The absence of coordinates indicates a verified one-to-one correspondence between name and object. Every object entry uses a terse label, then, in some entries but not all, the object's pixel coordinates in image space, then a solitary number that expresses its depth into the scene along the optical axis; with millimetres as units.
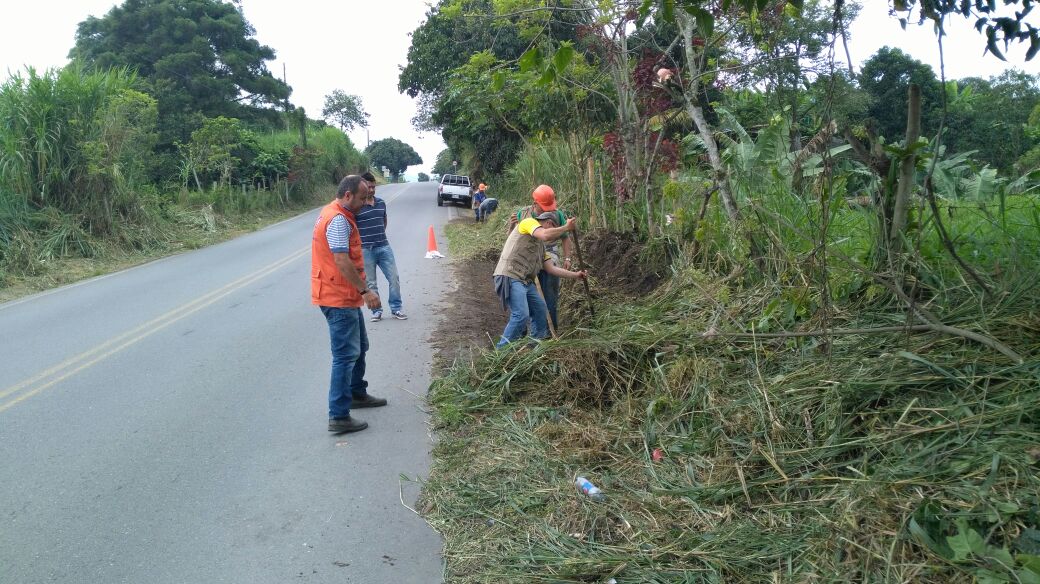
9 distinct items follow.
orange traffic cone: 16234
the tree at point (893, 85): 21219
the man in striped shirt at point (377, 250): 9820
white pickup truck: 34875
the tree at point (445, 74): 26531
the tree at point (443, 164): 75688
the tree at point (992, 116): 17594
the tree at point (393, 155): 100875
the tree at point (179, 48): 42844
